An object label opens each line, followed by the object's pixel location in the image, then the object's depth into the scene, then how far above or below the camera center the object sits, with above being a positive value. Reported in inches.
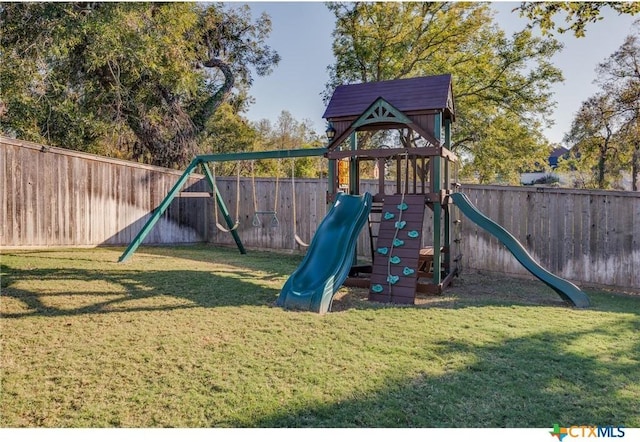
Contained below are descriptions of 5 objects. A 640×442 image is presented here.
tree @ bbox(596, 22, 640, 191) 474.3 +150.5
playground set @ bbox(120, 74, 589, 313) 183.3 +1.3
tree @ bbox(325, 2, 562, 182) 477.7 +179.9
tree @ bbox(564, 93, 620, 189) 503.8 +101.9
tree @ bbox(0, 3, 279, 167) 212.2 +107.4
